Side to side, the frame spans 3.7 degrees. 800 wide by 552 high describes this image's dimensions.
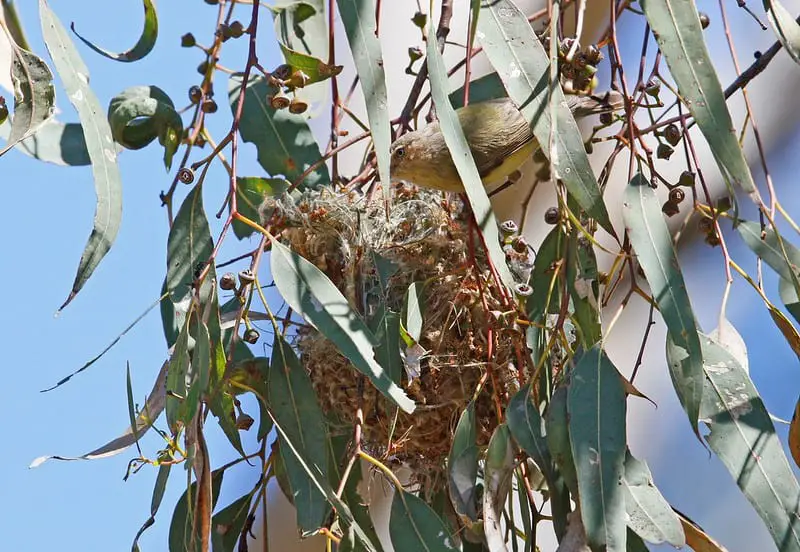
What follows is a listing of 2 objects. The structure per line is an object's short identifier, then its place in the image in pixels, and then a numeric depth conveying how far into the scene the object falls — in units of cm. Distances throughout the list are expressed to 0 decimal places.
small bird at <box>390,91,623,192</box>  396
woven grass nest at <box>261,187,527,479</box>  392
